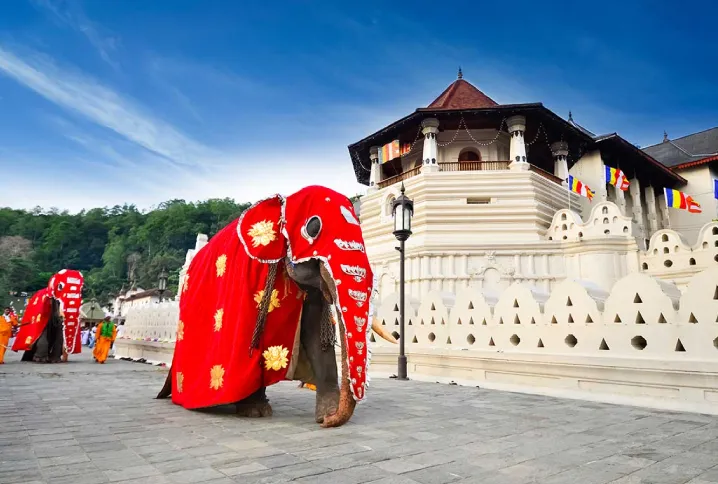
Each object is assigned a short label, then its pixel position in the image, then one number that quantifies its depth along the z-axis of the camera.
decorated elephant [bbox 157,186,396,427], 4.02
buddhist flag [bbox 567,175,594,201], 20.66
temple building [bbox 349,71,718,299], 17.52
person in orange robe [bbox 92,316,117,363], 14.23
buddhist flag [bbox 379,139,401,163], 23.67
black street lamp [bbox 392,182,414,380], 8.84
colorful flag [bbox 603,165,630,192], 21.97
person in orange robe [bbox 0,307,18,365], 12.71
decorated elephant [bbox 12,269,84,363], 13.64
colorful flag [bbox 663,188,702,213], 22.05
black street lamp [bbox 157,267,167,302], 18.42
